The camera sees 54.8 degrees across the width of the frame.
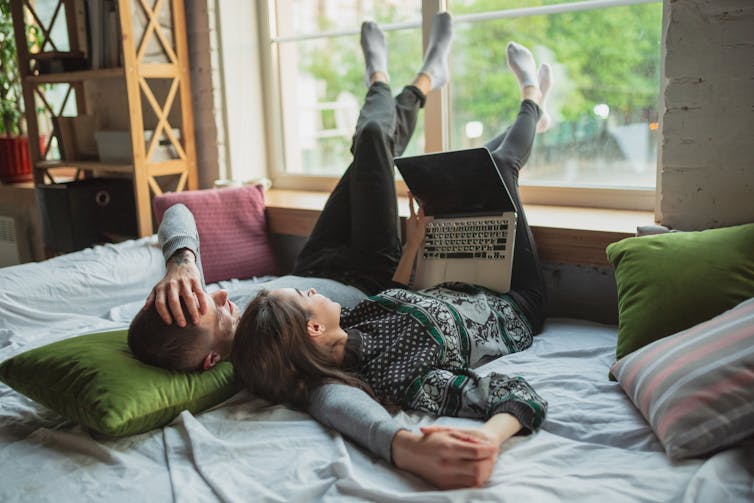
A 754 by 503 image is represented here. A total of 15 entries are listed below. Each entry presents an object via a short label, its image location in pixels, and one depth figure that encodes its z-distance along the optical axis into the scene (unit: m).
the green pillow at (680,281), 1.58
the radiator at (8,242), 3.59
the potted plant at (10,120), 3.51
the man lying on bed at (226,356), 1.23
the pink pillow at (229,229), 2.59
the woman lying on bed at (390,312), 1.54
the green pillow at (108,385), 1.38
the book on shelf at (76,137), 3.14
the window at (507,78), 2.35
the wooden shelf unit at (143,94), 2.79
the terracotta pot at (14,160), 3.58
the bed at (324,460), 1.19
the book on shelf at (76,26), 3.03
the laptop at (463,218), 2.07
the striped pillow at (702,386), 1.25
